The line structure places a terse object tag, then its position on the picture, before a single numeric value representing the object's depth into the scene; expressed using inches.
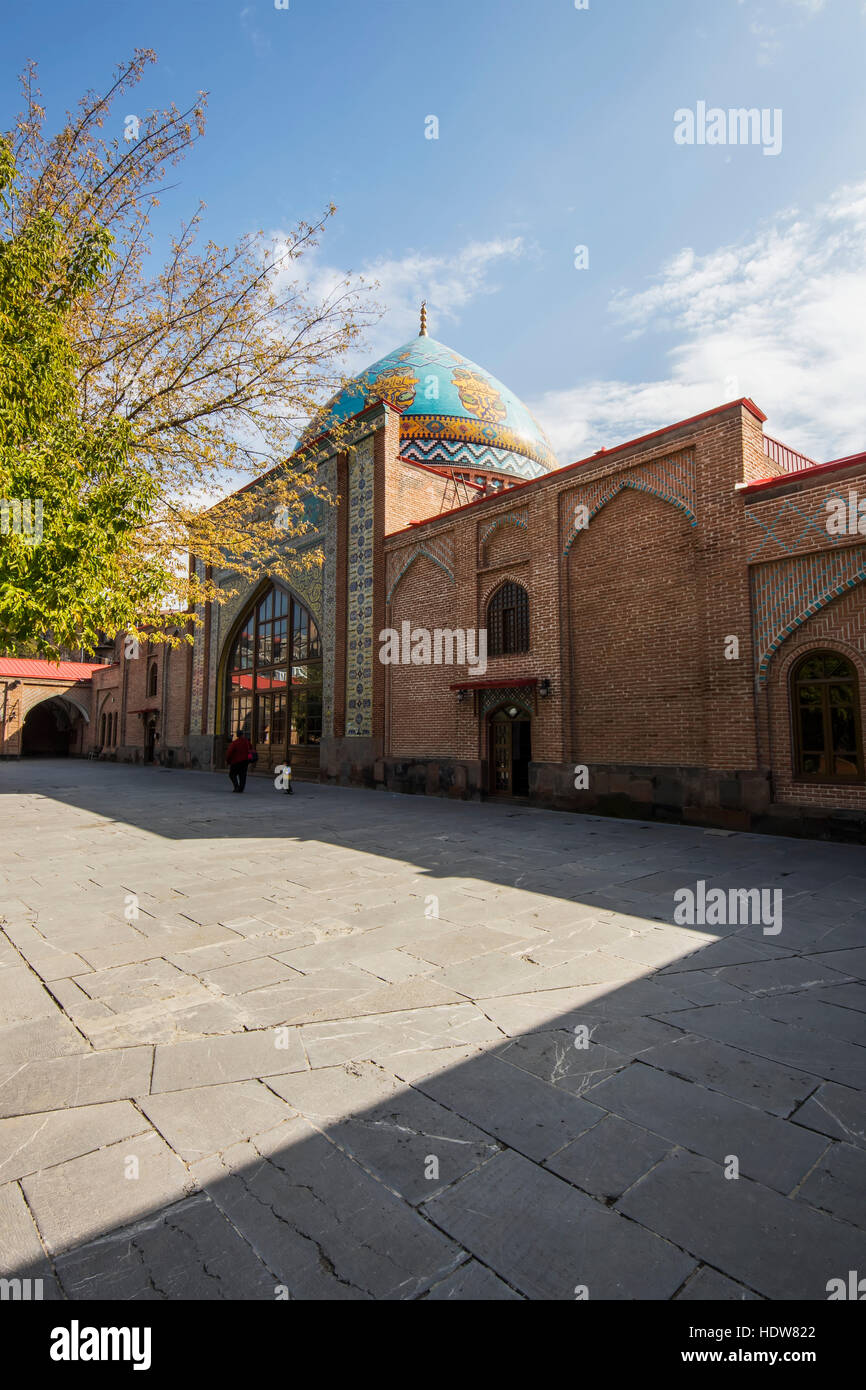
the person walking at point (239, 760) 608.4
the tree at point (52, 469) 209.3
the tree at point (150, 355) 257.3
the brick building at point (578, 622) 357.7
